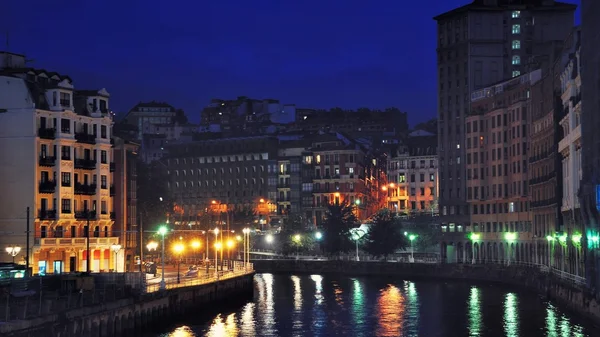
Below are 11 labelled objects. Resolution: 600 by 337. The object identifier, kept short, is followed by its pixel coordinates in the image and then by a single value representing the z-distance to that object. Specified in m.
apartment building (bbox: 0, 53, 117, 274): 104.62
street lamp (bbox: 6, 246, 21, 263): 100.09
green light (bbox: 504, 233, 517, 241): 165.38
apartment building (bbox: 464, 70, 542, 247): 162.00
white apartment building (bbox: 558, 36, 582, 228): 104.19
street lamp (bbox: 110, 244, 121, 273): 109.11
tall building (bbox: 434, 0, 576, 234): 181.88
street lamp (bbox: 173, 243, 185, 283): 152.60
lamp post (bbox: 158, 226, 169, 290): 90.00
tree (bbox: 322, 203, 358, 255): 193.88
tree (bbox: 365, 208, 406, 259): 184.50
